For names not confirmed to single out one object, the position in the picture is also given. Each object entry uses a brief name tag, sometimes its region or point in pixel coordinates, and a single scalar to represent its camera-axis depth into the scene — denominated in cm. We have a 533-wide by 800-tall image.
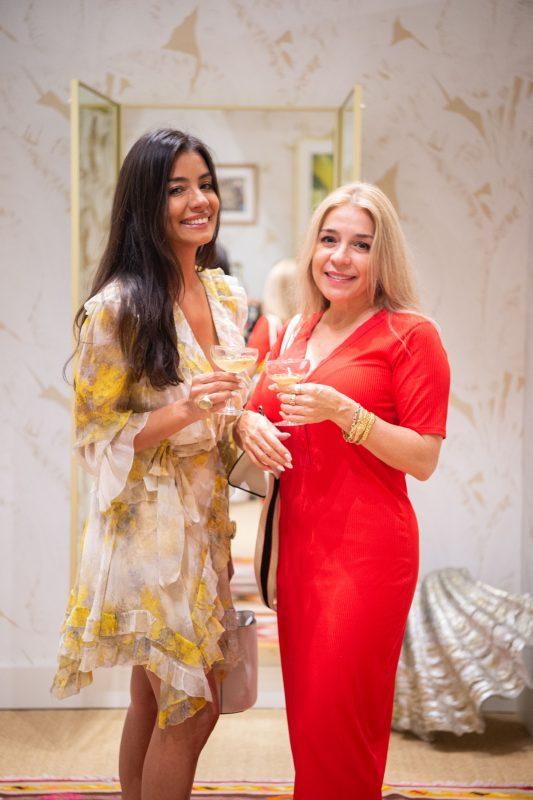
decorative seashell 343
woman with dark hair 220
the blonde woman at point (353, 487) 223
